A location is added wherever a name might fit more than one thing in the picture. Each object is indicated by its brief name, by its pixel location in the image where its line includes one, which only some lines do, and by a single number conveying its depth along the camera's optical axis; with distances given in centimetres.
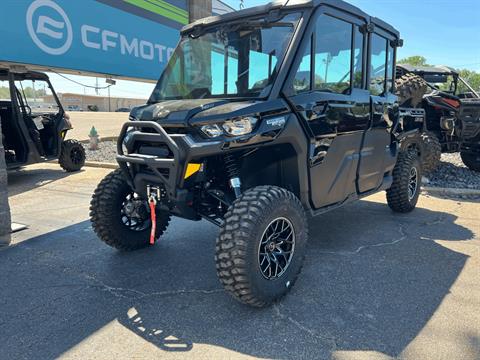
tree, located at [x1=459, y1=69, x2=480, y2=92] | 7094
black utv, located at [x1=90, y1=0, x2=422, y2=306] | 284
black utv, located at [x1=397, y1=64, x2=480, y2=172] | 706
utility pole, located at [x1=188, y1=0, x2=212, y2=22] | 860
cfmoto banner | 509
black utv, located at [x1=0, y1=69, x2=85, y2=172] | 780
